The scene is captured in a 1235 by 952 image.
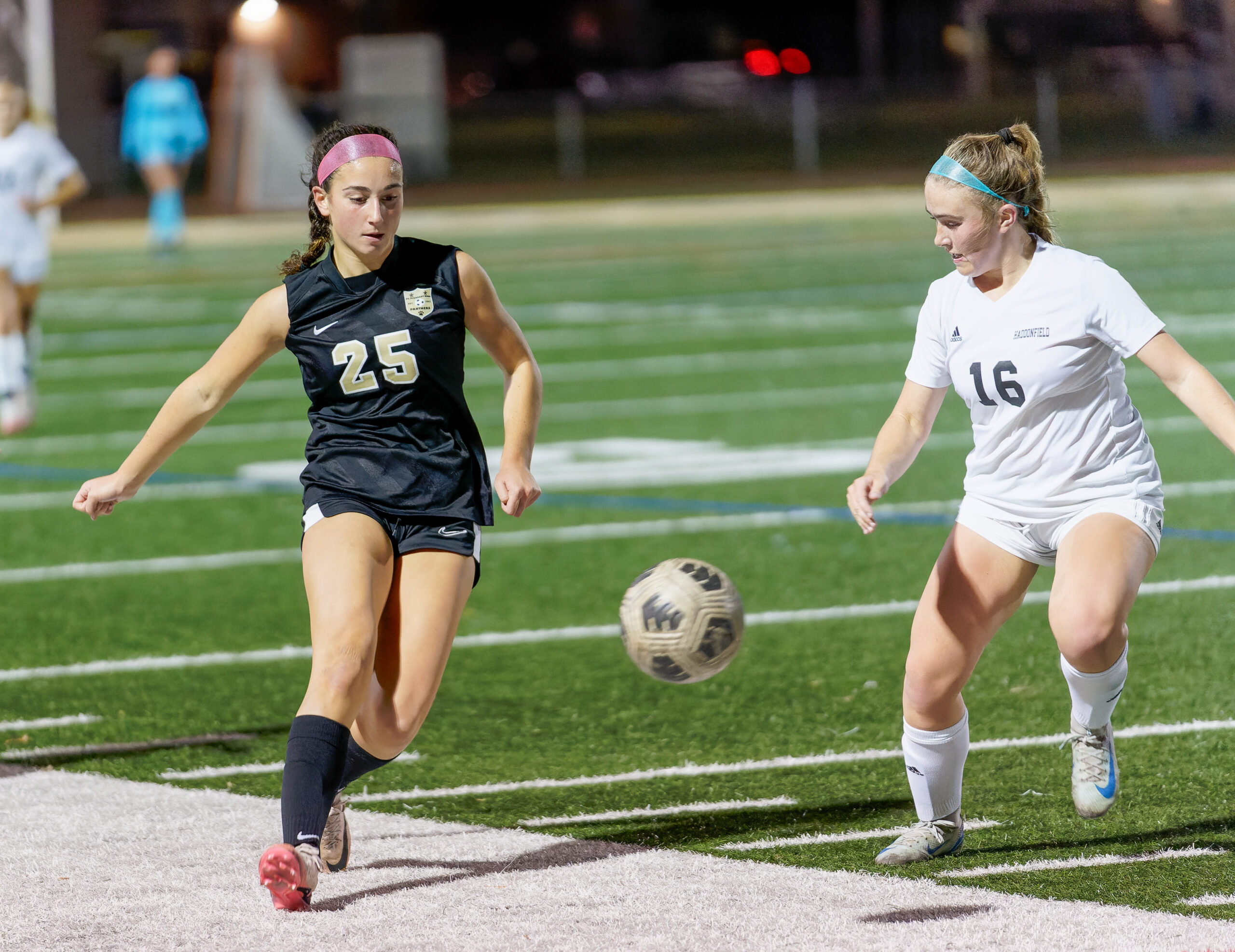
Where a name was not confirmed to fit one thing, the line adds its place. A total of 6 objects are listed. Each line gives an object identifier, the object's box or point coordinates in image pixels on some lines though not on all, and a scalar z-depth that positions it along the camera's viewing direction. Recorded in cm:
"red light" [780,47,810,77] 9850
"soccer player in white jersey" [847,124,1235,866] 1017
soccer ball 1058
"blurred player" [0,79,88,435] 2783
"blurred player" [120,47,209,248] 5972
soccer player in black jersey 1027
